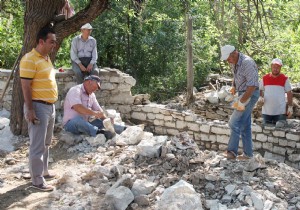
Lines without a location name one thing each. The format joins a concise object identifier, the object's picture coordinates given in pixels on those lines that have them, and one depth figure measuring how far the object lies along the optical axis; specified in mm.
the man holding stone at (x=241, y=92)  3962
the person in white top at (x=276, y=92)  5237
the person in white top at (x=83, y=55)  5819
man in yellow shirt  3152
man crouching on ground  4663
